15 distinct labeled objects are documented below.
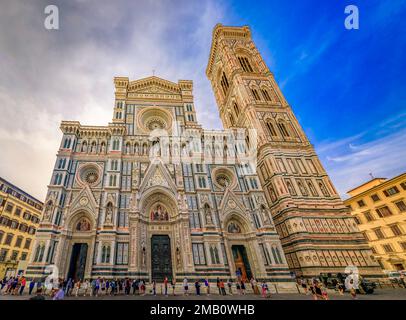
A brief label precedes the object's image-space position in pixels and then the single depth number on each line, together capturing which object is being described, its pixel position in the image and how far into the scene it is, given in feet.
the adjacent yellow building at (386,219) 96.84
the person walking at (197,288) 53.42
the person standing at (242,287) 57.75
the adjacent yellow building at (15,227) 102.63
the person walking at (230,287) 56.55
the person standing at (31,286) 52.91
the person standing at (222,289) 54.80
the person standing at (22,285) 51.72
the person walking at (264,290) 50.54
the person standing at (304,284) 59.72
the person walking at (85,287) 53.42
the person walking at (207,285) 55.65
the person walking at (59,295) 26.12
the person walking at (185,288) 53.41
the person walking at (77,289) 52.61
